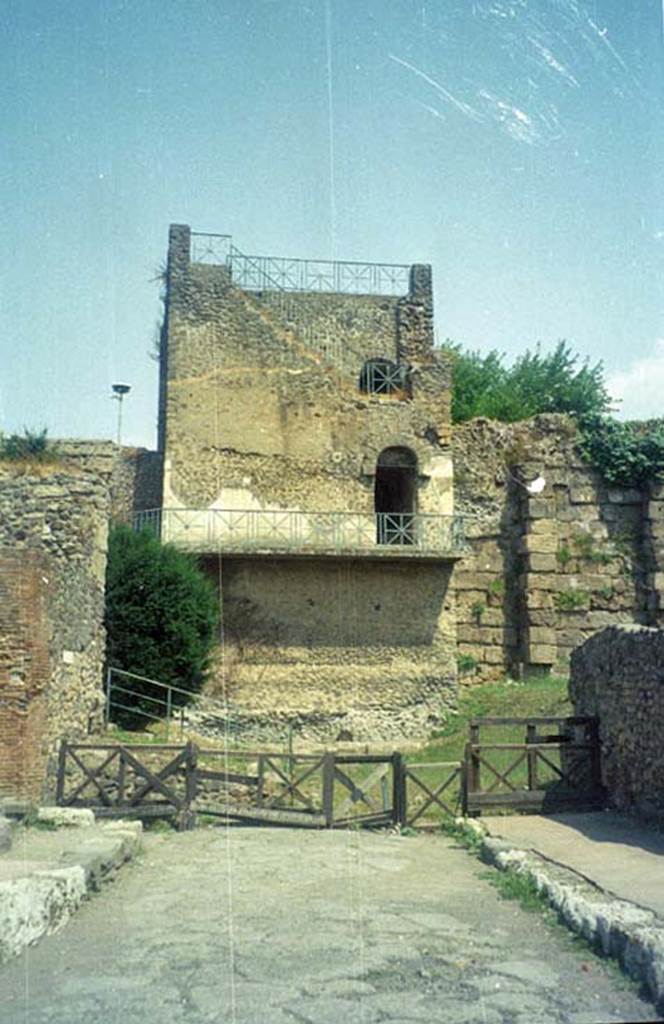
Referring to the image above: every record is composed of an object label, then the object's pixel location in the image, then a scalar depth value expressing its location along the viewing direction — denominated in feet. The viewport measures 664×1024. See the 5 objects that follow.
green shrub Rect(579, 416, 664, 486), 80.23
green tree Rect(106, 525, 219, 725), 59.36
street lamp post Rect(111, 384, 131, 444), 91.09
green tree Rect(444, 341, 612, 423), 108.88
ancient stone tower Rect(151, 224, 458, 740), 70.33
